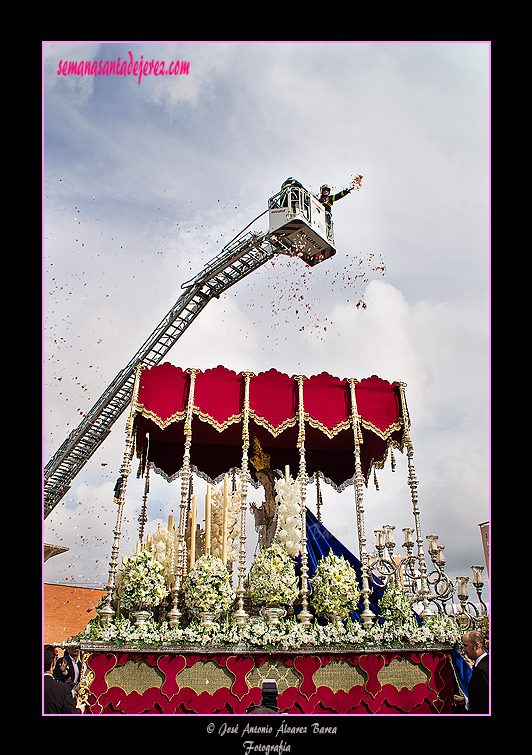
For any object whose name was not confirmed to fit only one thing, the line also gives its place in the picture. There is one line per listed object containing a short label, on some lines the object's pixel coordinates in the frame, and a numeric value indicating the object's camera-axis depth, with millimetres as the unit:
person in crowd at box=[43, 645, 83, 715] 5757
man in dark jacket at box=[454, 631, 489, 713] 5688
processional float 7703
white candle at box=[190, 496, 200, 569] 8250
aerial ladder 13477
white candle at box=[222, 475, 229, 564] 8355
